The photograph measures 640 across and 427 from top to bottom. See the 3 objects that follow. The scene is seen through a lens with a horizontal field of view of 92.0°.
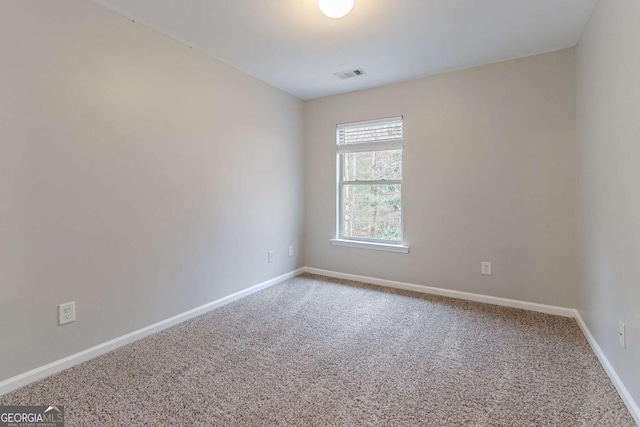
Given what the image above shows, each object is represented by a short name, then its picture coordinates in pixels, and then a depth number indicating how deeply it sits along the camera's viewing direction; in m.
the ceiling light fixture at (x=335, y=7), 1.85
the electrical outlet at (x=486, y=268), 3.04
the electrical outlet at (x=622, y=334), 1.60
